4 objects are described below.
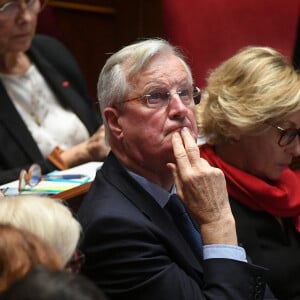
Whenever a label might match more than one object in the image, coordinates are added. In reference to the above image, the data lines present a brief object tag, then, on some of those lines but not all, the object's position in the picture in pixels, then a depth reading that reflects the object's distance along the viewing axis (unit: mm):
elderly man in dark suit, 6240
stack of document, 6626
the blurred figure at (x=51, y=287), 5547
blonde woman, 6605
